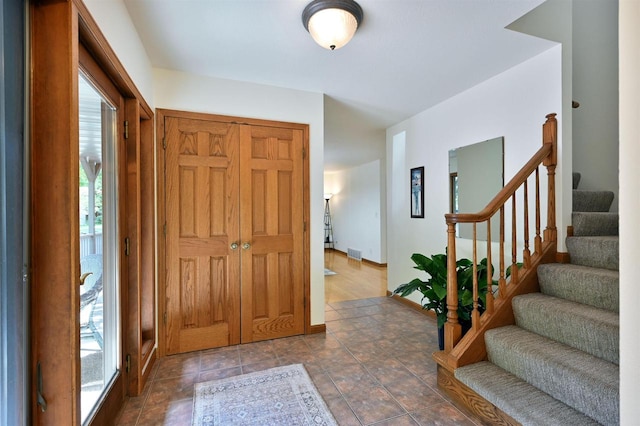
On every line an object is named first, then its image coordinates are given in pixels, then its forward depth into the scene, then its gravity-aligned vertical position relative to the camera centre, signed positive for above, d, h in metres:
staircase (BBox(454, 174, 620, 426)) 1.40 -0.78
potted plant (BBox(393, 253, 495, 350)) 2.27 -0.60
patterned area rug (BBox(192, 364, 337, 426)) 1.71 -1.22
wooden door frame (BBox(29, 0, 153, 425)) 1.03 +0.00
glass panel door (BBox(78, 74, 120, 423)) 1.40 -0.18
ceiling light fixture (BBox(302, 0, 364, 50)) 1.65 +1.13
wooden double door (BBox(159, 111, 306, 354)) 2.54 -0.18
